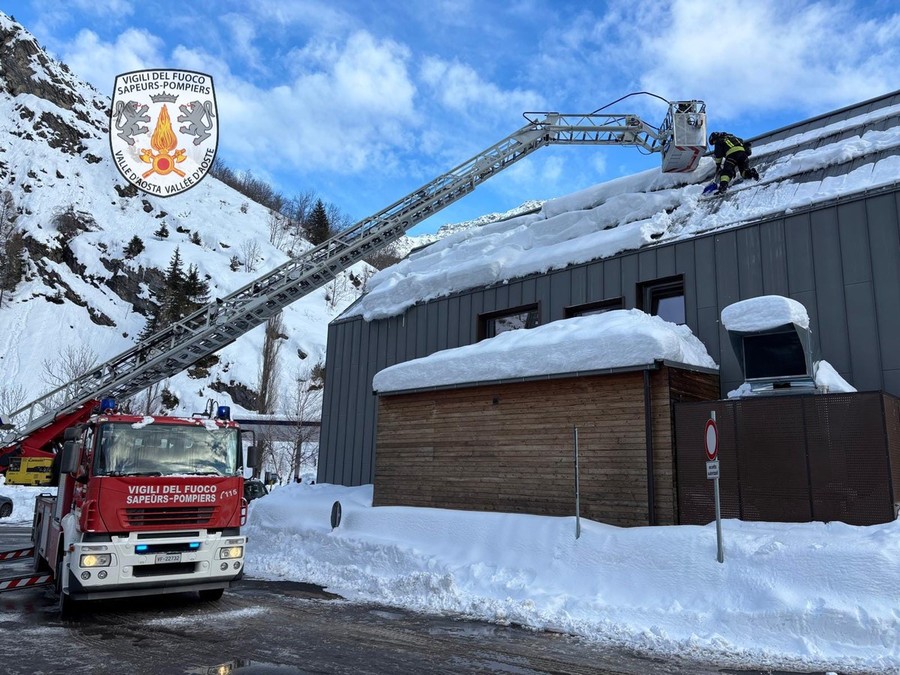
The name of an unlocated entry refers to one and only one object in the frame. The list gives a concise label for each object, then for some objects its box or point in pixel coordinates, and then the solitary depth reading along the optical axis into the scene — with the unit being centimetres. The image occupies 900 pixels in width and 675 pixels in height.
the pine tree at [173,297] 5203
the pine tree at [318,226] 9477
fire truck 859
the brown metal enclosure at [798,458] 932
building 1164
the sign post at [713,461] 898
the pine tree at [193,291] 5294
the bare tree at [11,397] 4122
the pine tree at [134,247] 6366
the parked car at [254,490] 2457
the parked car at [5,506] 2314
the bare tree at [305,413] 4196
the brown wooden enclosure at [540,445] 1131
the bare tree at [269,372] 5494
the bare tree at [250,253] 7321
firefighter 1498
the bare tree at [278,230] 8681
